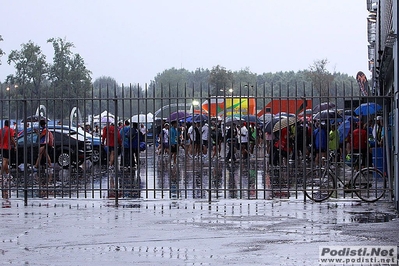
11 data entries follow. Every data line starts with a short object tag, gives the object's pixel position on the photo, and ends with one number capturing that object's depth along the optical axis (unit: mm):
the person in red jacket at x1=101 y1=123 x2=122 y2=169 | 26944
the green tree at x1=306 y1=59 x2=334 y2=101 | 108694
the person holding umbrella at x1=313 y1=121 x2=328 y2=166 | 26678
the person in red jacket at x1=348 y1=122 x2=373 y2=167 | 23442
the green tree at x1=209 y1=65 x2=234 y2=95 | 141375
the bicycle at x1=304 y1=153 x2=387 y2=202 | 17469
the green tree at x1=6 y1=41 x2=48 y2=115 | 104812
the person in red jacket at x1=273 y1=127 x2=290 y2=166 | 31323
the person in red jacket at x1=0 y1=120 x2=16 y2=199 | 20547
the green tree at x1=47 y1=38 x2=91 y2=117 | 103250
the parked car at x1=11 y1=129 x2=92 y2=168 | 30047
